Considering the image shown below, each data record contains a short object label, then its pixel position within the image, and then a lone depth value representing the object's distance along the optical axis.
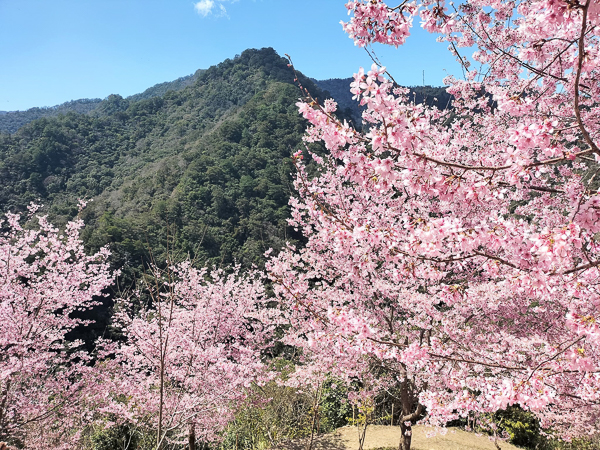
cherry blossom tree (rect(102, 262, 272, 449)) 6.98
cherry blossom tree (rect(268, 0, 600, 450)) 2.03
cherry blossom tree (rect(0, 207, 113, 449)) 6.37
